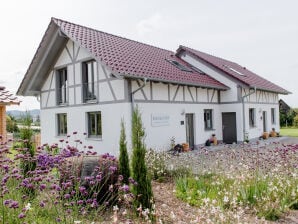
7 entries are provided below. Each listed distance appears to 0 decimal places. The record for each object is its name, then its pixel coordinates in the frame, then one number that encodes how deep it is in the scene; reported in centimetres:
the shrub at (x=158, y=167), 747
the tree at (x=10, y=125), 2620
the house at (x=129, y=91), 1184
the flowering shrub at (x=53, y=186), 308
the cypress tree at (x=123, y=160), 604
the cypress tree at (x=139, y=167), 490
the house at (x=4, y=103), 808
